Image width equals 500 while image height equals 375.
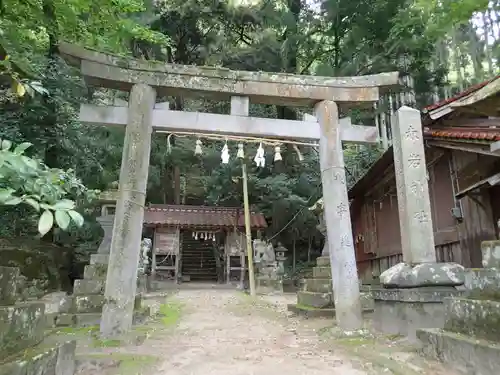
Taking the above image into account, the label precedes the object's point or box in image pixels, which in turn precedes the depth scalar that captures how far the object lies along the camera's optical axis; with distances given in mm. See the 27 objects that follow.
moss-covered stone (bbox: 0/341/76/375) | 2527
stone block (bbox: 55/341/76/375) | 3353
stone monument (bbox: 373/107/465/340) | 5207
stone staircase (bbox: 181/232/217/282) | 22766
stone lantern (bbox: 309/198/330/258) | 9867
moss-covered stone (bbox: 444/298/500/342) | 3487
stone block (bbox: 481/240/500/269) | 3696
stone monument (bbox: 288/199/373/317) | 8352
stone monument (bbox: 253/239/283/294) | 16297
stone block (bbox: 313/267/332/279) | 8904
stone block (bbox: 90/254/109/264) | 7660
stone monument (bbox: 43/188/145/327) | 6820
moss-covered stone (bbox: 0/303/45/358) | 2631
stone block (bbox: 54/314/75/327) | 6770
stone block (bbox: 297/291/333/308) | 8461
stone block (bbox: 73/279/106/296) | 7215
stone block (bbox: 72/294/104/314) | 7000
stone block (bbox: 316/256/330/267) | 9227
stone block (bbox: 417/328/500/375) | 3318
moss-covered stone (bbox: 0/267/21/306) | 2703
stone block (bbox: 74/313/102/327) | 6793
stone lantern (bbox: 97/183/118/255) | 8352
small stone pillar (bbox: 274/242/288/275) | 17812
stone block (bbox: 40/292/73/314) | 7102
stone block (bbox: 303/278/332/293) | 8688
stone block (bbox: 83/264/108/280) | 7375
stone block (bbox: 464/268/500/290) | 3660
